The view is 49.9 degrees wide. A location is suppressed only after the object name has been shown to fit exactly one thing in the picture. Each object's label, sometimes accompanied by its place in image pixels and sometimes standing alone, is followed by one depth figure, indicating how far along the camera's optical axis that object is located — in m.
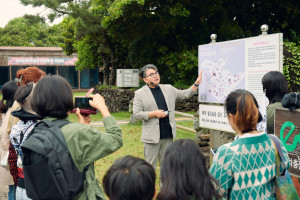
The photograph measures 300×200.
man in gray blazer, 4.46
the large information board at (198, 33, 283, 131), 3.79
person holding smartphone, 2.13
